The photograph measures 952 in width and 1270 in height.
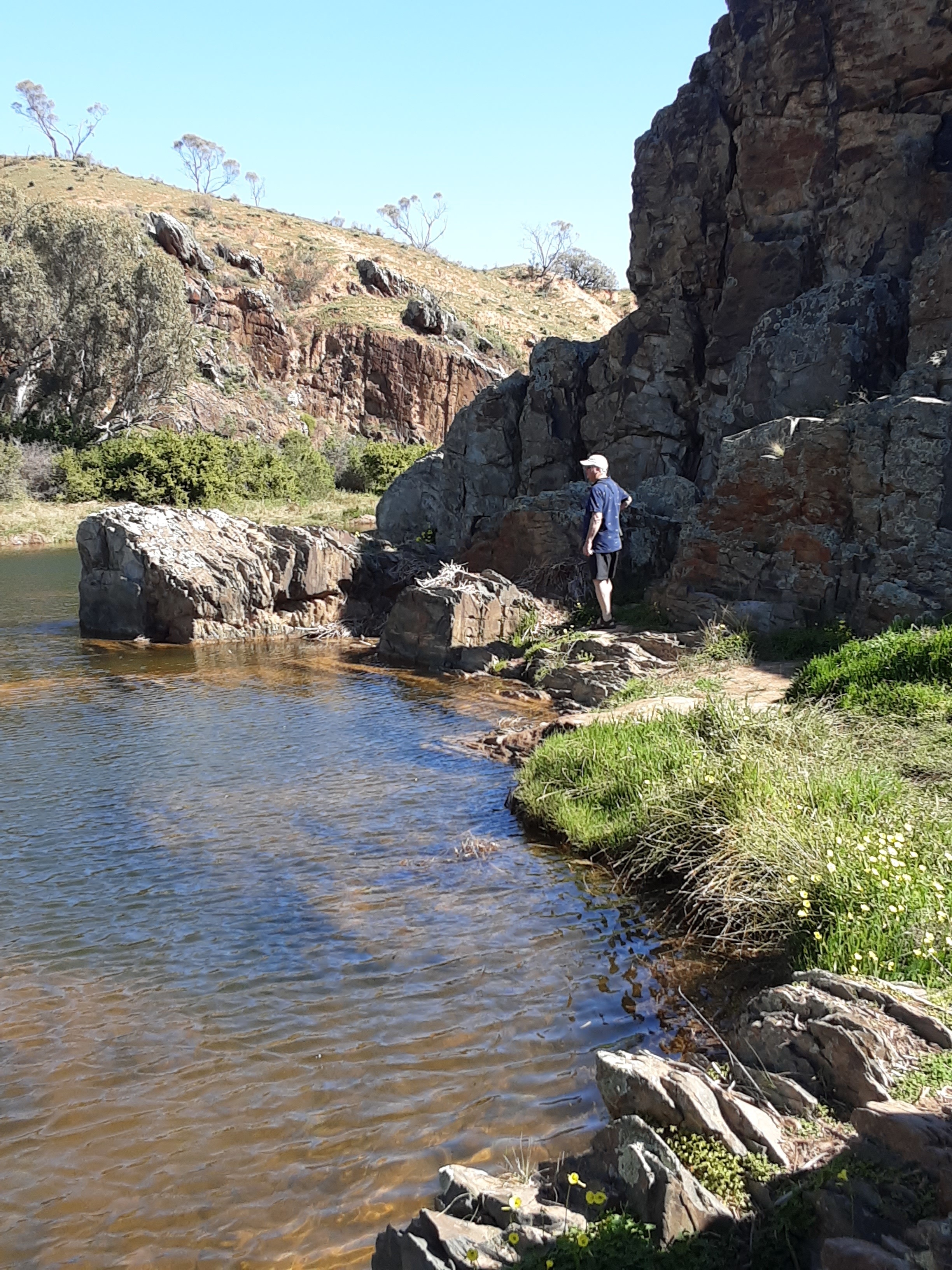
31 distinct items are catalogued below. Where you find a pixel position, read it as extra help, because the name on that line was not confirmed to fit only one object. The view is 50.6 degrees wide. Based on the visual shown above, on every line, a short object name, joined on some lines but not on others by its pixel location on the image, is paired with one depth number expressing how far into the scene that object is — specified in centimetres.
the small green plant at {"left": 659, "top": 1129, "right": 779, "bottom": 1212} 280
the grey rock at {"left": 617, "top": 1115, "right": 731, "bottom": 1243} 263
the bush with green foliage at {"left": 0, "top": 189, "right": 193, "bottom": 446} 4028
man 1273
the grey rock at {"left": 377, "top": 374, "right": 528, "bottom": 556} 1916
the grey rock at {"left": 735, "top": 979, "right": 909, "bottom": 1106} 321
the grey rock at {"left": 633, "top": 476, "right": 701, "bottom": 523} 1587
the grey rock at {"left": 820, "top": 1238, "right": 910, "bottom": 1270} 233
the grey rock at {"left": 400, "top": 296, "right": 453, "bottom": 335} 5925
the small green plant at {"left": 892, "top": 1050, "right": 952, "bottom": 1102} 303
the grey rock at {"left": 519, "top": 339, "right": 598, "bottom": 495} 1853
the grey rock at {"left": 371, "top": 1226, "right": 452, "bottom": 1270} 262
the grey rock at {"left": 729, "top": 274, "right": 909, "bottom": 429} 1321
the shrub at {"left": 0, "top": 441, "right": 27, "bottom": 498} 3512
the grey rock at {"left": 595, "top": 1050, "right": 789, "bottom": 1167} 298
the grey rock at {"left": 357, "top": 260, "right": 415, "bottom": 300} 6544
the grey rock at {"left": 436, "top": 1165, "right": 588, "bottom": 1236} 275
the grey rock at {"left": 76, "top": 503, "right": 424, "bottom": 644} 1521
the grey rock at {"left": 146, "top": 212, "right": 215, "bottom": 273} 5284
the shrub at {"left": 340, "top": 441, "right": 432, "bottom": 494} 4444
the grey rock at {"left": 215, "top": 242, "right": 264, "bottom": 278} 5859
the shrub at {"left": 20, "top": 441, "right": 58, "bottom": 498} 3703
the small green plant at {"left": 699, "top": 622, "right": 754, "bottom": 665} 1102
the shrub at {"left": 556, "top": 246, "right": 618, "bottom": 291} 8600
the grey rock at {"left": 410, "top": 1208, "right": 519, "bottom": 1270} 262
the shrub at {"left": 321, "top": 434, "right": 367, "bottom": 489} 4666
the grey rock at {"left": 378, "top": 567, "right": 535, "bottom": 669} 1340
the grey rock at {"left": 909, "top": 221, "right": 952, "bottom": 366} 1218
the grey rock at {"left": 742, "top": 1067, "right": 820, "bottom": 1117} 320
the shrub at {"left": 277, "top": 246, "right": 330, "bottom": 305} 6216
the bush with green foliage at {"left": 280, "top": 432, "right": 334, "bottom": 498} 4103
